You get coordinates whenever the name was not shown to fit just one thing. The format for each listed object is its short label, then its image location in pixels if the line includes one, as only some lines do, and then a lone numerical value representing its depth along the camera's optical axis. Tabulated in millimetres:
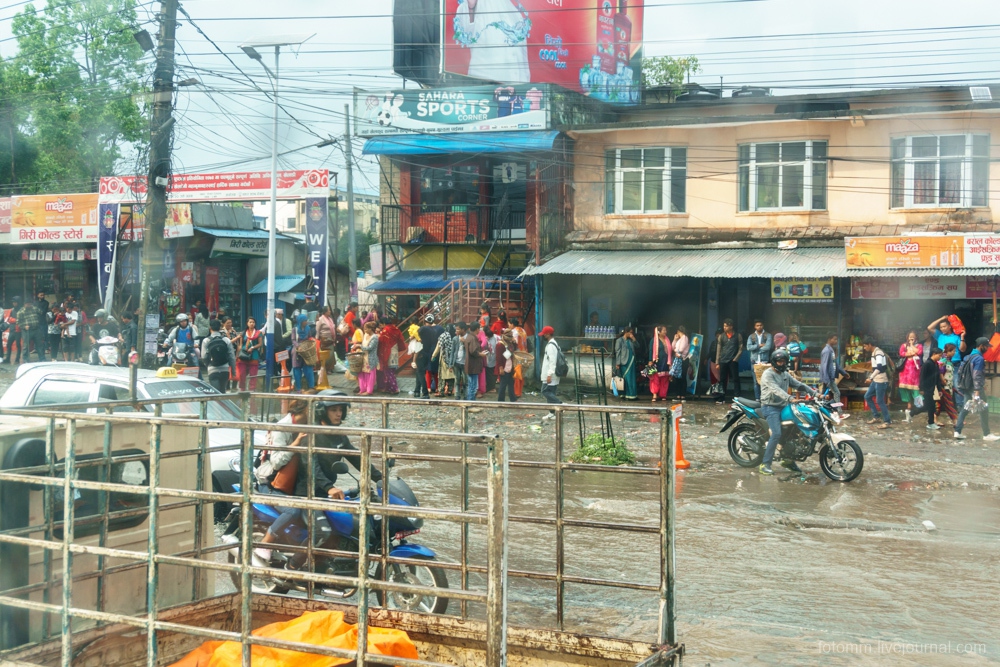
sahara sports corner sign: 22766
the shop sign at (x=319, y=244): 20516
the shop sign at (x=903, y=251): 17109
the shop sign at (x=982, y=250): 16750
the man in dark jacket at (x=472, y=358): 18219
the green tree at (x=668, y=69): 42062
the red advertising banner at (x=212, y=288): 31703
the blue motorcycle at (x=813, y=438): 11211
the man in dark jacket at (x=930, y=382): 14898
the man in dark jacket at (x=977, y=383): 13758
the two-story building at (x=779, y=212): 18438
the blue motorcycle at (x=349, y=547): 5898
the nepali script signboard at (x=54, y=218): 28969
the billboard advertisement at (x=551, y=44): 24375
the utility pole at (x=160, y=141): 15812
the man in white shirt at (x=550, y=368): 15922
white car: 8664
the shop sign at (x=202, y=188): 22797
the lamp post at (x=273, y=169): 19656
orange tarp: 4051
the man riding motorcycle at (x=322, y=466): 5957
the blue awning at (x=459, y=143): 21625
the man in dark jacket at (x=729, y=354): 18844
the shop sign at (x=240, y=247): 30750
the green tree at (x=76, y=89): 37956
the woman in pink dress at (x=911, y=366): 16141
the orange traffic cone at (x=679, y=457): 11981
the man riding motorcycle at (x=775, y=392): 11328
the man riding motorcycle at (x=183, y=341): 20062
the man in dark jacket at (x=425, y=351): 19266
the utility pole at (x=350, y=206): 32094
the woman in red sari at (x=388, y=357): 19984
